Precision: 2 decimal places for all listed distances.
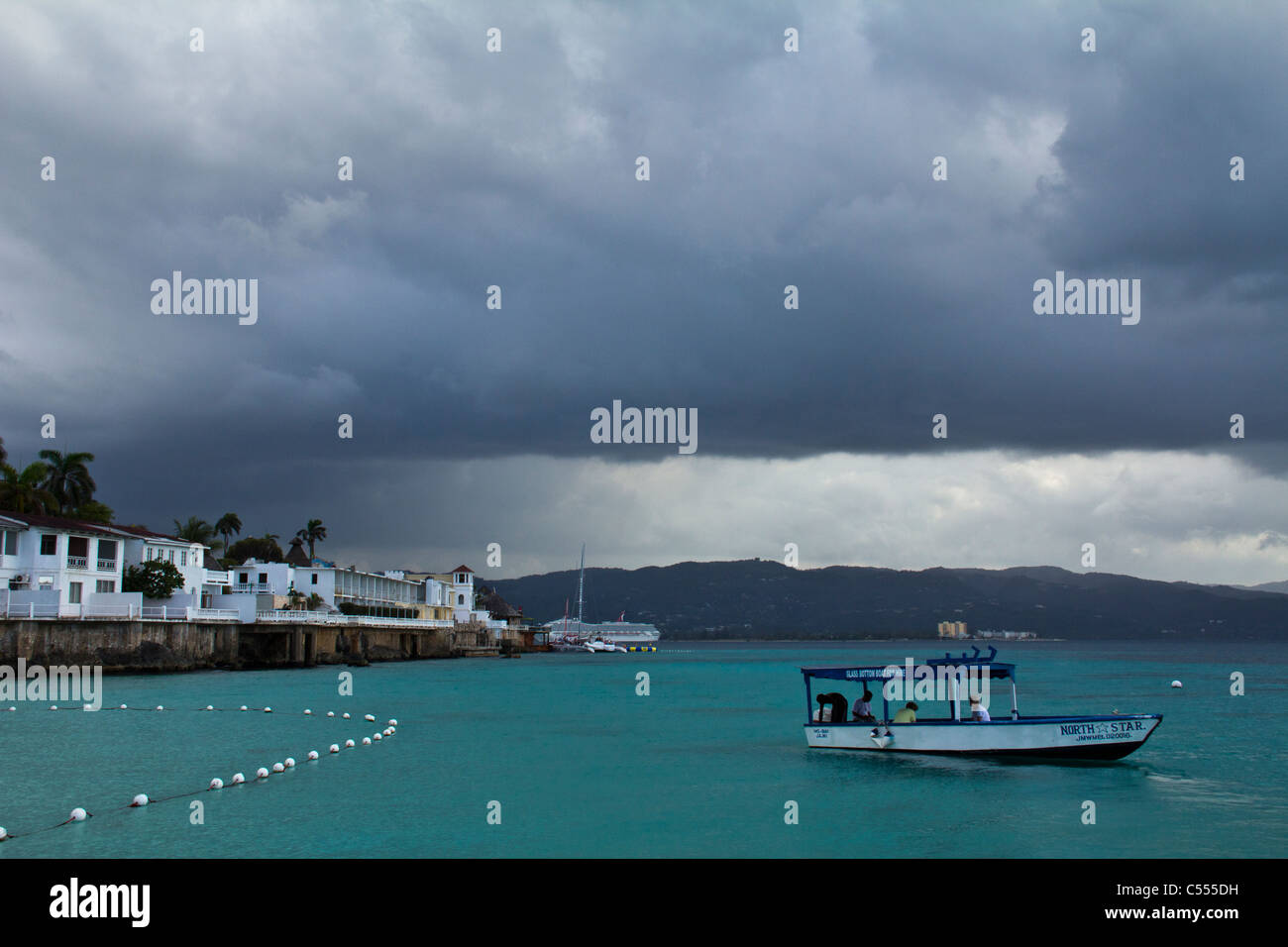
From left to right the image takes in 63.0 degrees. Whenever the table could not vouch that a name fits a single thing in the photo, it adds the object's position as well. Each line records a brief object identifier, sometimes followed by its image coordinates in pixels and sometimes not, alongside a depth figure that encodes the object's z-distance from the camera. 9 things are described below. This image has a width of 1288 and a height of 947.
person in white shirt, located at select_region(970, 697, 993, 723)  31.49
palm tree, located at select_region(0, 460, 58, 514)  85.50
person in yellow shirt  33.19
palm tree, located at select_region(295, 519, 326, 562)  153.50
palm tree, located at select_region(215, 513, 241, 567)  143.75
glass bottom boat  31.02
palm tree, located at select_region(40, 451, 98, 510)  97.81
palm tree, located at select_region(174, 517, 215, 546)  129.00
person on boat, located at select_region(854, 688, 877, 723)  33.62
